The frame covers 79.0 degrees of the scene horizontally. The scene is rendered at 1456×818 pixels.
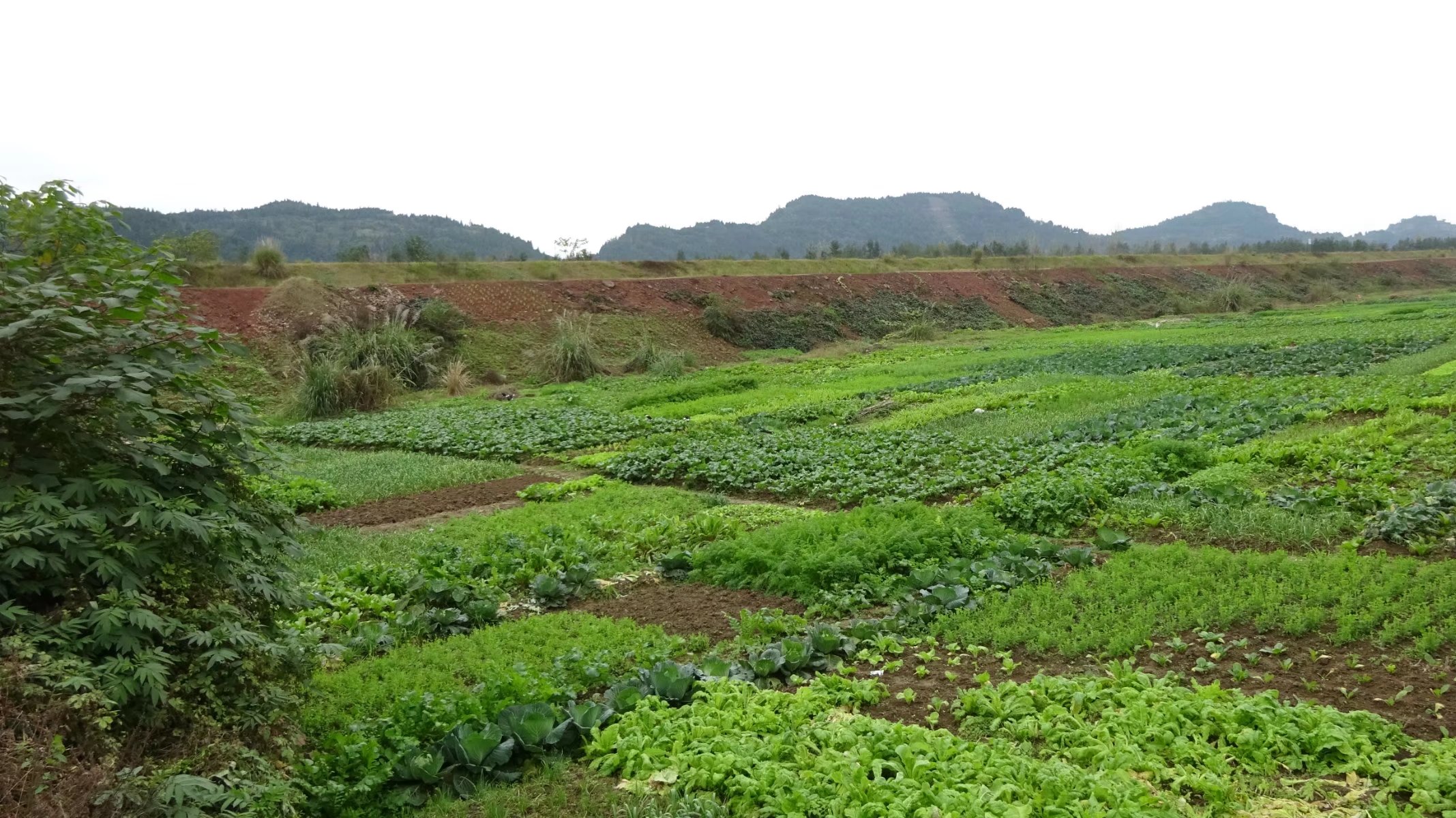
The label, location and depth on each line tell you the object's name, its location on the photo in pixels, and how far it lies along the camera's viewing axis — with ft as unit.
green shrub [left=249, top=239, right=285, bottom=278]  132.16
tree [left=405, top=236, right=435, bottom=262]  164.76
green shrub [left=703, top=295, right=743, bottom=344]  142.51
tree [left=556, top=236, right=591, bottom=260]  195.52
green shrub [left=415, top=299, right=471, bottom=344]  117.60
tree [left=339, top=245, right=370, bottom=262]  163.53
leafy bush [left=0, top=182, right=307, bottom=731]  13.00
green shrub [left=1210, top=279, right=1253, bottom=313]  164.86
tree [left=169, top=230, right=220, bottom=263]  118.32
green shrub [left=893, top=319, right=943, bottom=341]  138.31
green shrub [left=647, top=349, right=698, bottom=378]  98.78
